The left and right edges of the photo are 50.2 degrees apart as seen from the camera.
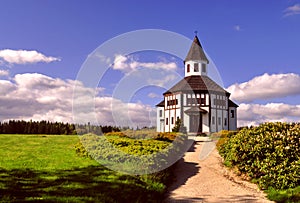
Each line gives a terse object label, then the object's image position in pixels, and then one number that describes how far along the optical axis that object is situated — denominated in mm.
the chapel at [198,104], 43781
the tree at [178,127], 36025
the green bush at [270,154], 11602
